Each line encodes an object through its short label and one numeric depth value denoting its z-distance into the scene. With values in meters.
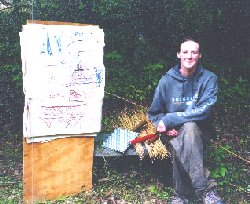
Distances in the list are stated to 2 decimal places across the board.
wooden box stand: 4.38
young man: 4.16
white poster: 4.06
